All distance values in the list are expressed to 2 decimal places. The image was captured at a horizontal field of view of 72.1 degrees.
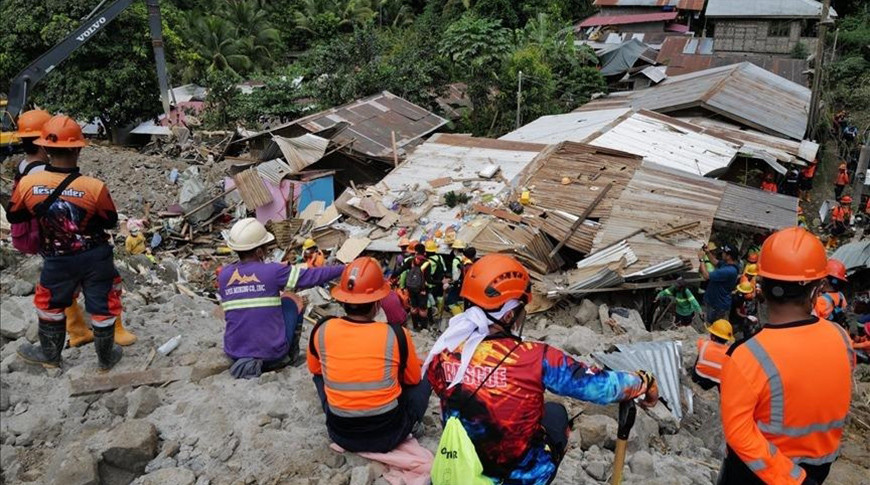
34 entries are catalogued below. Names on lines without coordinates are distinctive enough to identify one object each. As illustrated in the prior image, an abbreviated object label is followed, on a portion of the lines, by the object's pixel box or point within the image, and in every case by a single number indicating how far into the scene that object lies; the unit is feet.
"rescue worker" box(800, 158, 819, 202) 47.73
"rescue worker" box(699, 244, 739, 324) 28.22
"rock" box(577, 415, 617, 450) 13.92
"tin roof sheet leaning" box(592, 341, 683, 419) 16.20
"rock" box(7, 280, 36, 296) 19.57
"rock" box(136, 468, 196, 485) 11.61
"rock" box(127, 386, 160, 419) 13.87
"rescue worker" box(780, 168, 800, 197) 45.29
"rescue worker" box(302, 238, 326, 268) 34.15
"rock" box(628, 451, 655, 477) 12.80
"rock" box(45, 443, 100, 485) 10.88
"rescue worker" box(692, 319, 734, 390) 9.14
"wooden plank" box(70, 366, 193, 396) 14.69
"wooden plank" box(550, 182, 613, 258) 32.24
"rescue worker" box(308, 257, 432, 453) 10.77
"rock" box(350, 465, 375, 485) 11.28
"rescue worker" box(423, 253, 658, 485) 8.74
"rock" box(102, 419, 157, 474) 11.78
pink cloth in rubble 11.56
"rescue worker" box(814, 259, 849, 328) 20.25
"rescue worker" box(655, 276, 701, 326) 28.58
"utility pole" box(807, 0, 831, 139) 48.75
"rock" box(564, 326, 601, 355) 20.67
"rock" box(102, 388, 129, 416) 14.39
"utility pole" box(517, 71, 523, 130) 63.52
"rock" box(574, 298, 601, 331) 28.94
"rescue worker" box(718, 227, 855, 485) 7.68
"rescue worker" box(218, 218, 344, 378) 14.61
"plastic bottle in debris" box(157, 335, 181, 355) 17.01
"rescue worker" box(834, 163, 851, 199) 52.70
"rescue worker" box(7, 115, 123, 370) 13.74
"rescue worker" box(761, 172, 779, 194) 42.44
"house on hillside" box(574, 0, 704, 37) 103.50
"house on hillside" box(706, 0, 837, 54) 90.22
